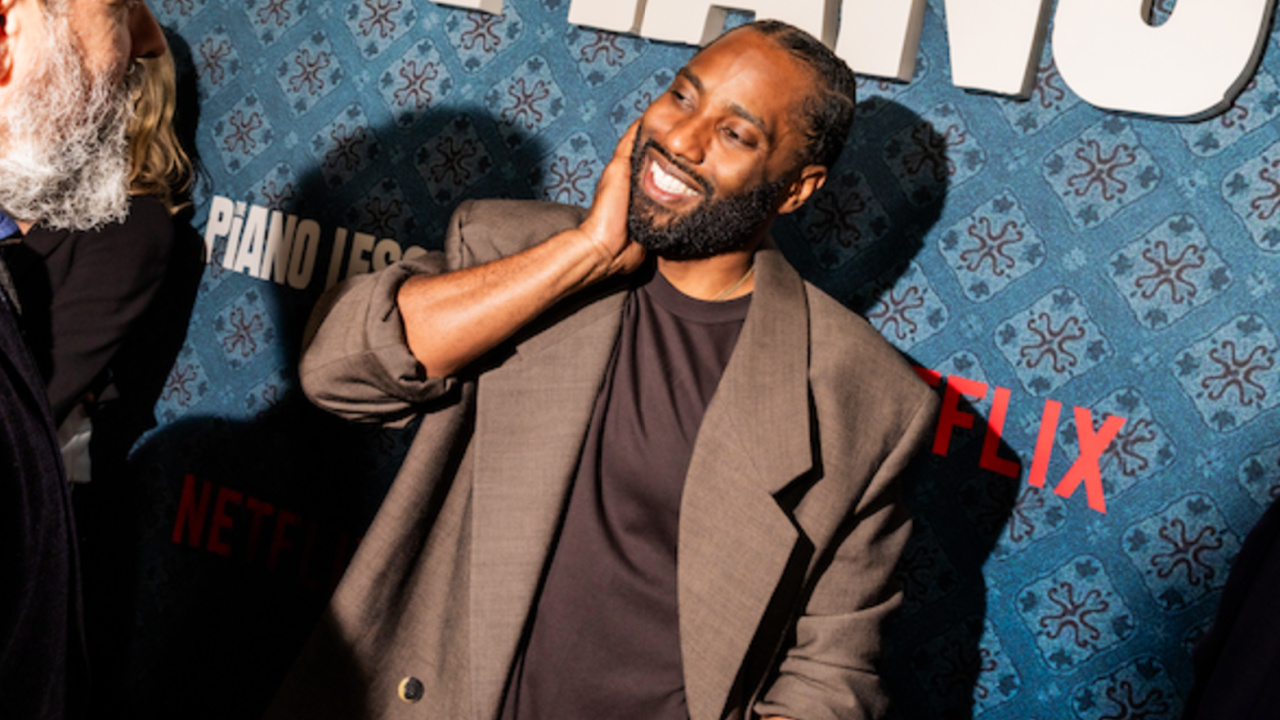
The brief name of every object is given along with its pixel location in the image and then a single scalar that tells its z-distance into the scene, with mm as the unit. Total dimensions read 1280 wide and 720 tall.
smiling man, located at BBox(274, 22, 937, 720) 1451
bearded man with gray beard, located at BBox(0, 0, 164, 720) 903
